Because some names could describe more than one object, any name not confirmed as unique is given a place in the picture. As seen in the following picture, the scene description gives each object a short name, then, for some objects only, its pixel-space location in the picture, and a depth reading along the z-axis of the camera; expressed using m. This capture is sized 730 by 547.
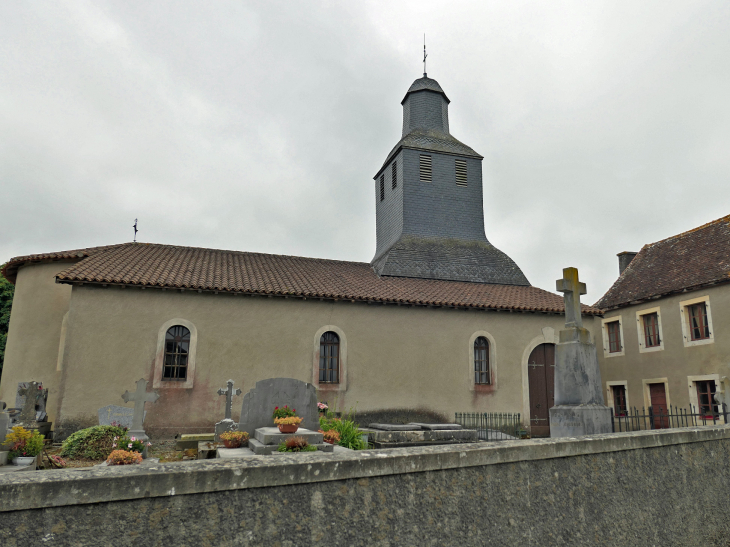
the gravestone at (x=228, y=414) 11.67
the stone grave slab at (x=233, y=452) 8.77
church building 14.36
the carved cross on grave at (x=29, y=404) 12.89
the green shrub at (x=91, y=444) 10.43
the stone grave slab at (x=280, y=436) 8.88
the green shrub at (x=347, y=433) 10.70
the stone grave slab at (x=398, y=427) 13.39
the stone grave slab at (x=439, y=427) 13.29
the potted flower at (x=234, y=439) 9.65
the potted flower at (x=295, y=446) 8.05
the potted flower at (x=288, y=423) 9.07
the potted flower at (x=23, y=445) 7.89
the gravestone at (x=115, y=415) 13.23
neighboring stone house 16.11
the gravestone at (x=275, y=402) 10.23
